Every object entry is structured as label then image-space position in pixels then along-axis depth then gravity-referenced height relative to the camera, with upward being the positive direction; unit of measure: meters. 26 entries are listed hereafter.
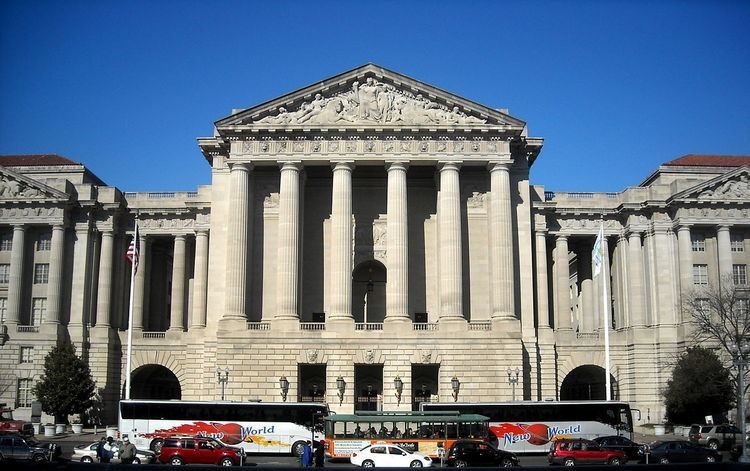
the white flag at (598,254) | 62.38 +7.98
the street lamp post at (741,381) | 47.38 -0.97
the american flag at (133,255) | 61.38 +7.82
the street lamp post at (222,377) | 65.25 -0.83
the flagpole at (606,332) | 61.28 +2.35
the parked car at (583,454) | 45.97 -4.70
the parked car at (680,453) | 47.22 -4.77
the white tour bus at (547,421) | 55.12 -3.52
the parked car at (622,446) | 47.09 -4.35
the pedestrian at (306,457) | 42.84 -4.49
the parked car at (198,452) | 46.31 -4.60
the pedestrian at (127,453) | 39.06 -3.89
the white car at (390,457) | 45.84 -4.82
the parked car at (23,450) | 44.81 -4.36
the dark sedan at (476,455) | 45.56 -4.71
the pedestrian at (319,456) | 43.19 -4.46
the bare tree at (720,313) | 68.81 +4.25
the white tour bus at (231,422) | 54.53 -3.51
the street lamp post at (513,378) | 65.62 -0.94
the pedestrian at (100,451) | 43.31 -4.25
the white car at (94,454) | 45.66 -4.79
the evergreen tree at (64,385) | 70.19 -1.54
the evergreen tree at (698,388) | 66.06 -1.74
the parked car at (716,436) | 57.34 -4.70
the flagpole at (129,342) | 60.84 +1.66
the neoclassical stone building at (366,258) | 67.62 +9.19
